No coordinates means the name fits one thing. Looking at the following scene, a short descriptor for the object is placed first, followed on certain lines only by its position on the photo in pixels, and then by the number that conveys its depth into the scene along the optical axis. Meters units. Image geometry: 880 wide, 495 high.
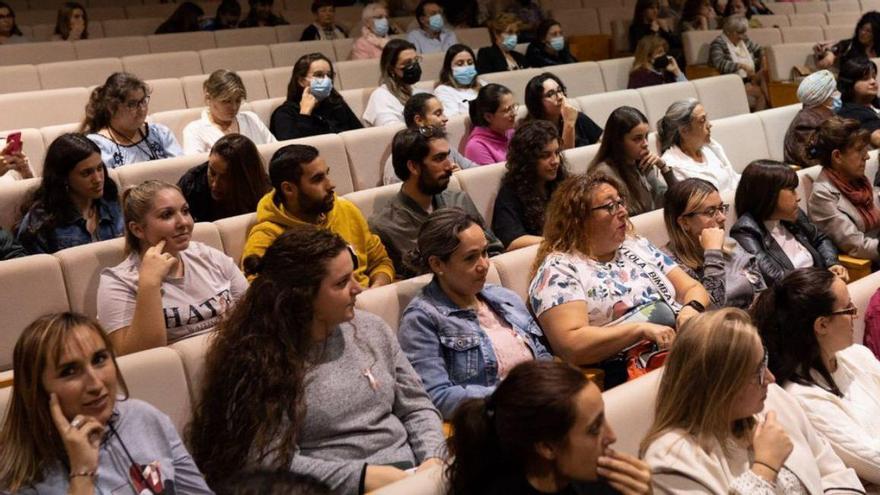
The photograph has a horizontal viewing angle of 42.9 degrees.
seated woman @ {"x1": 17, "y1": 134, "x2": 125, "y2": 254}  2.89
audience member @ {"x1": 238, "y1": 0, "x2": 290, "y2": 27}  6.10
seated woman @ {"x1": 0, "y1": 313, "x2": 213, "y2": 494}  1.63
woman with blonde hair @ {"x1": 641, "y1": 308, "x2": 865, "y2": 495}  1.74
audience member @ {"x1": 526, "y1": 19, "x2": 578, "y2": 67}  5.65
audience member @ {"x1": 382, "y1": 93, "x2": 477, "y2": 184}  3.85
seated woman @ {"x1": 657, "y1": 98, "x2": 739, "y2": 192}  3.85
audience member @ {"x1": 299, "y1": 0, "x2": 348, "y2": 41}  5.79
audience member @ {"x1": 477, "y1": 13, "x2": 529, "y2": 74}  5.36
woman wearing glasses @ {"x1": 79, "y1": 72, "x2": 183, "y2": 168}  3.55
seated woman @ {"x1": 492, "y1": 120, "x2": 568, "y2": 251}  3.36
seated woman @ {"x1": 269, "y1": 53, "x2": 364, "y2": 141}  4.20
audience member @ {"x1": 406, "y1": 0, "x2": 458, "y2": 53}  5.66
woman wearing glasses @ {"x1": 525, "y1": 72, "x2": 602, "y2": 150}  4.18
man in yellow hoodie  2.84
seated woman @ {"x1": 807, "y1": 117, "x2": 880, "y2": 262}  3.54
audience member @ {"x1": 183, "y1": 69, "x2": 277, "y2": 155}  3.85
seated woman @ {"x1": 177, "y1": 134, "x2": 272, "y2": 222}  3.17
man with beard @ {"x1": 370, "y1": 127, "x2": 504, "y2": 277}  3.11
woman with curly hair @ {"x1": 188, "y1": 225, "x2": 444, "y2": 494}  1.88
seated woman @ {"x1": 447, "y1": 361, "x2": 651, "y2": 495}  1.54
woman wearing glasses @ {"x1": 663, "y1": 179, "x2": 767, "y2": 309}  2.86
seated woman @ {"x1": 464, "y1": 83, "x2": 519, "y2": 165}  4.01
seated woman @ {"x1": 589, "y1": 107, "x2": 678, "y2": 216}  3.57
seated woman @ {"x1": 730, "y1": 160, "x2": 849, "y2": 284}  3.13
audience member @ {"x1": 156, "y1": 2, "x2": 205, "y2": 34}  5.83
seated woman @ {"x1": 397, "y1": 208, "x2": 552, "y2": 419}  2.29
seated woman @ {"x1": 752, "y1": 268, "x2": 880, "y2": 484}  2.17
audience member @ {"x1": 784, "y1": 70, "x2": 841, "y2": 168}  4.45
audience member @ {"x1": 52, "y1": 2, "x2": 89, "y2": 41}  5.30
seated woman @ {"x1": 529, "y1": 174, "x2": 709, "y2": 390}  2.50
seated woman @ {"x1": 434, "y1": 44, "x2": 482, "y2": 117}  4.65
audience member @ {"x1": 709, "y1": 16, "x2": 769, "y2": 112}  6.11
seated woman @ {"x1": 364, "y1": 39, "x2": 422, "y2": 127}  4.43
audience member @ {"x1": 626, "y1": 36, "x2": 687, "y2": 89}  5.49
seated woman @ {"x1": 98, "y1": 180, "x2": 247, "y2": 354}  2.39
